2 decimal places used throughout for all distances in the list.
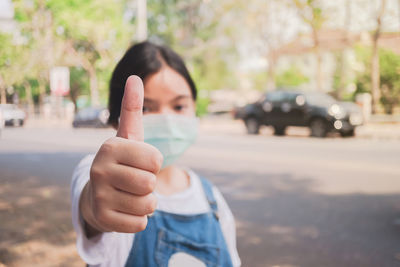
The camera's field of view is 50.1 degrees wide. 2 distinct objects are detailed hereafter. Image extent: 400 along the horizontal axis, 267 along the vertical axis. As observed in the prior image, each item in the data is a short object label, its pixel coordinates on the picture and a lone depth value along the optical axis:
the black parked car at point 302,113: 13.99
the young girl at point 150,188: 0.82
